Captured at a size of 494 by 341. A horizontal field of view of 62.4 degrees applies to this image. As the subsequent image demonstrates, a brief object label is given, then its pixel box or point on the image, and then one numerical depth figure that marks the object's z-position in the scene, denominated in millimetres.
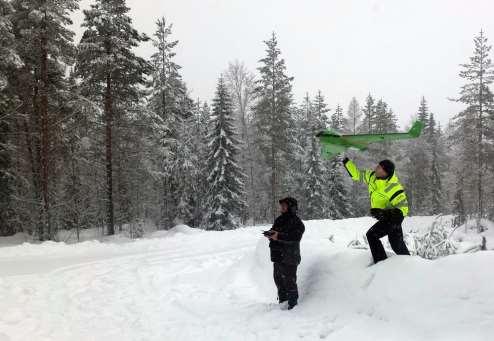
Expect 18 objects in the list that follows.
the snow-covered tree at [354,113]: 58562
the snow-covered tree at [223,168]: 31594
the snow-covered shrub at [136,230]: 22125
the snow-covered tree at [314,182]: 37719
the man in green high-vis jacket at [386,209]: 6195
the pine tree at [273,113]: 32094
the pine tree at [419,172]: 45812
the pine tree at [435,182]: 43719
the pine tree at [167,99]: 29625
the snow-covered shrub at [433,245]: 7699
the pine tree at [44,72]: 17016
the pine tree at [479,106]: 29828
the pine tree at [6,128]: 15328
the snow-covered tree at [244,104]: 40906
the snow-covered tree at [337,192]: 39094
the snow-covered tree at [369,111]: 45781
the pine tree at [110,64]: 20141
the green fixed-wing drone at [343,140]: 6746
